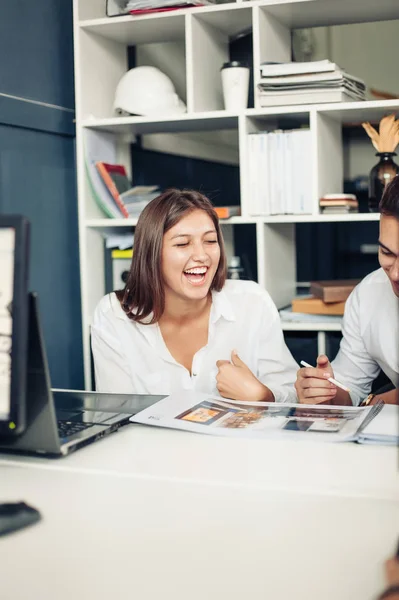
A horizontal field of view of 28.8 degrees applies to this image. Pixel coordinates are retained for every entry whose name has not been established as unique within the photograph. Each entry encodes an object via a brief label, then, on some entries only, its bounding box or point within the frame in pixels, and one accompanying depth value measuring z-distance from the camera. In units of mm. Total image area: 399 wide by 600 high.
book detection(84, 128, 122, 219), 2838
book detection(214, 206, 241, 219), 2660
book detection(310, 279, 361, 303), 2625
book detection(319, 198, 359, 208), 2588
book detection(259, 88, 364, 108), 2561
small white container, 2670
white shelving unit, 2611
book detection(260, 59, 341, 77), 2527
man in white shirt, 2113
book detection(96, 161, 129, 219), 2846
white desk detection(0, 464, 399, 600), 792
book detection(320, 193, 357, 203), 2598
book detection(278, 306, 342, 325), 2615
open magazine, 1279
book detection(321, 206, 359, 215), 2604
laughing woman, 2104
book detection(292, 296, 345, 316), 2646
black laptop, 1026
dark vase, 2613
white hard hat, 2799
